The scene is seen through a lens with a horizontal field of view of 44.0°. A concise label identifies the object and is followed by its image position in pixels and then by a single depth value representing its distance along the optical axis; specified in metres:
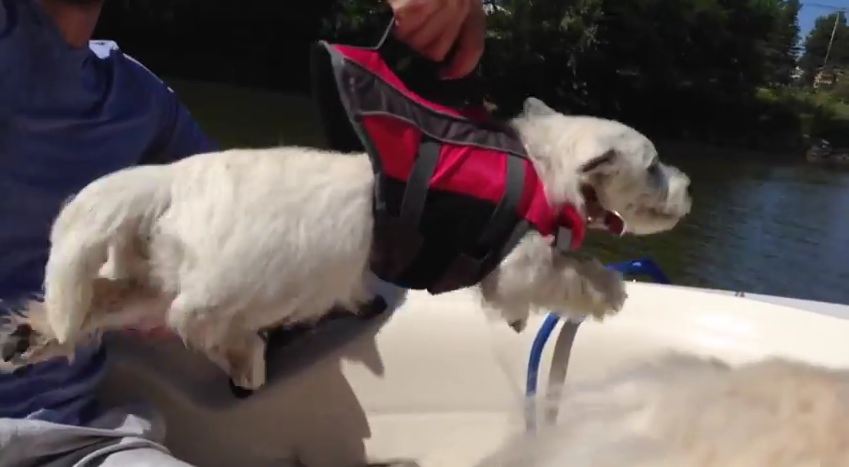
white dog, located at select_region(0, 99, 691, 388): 0.82
